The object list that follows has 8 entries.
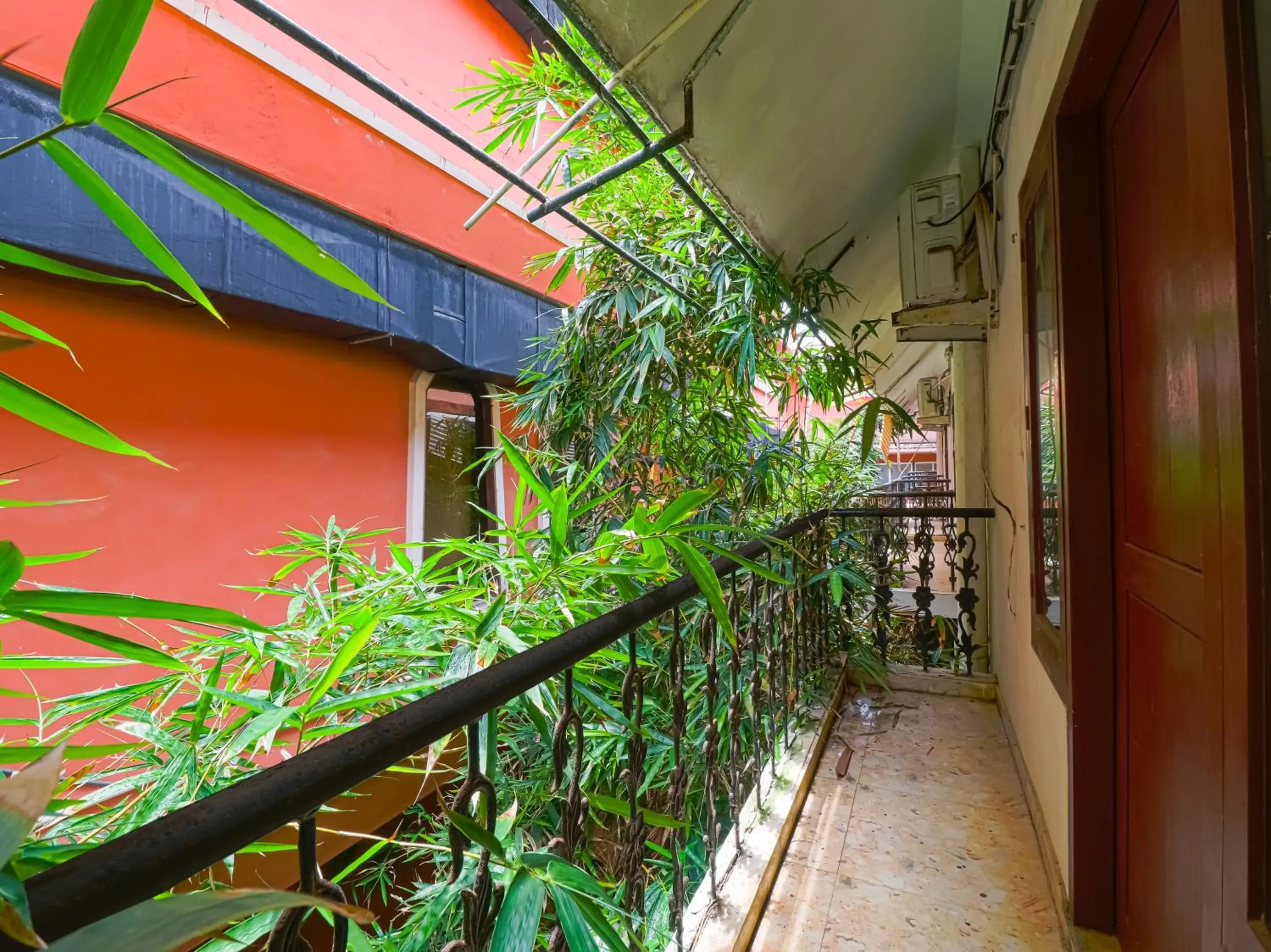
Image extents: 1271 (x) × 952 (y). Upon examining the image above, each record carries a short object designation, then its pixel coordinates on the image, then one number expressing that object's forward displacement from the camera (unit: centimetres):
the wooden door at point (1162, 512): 72
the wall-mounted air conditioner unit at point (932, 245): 244
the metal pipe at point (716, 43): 131
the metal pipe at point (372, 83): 94
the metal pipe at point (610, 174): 139
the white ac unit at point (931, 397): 680
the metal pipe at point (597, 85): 100
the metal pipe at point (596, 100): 114
